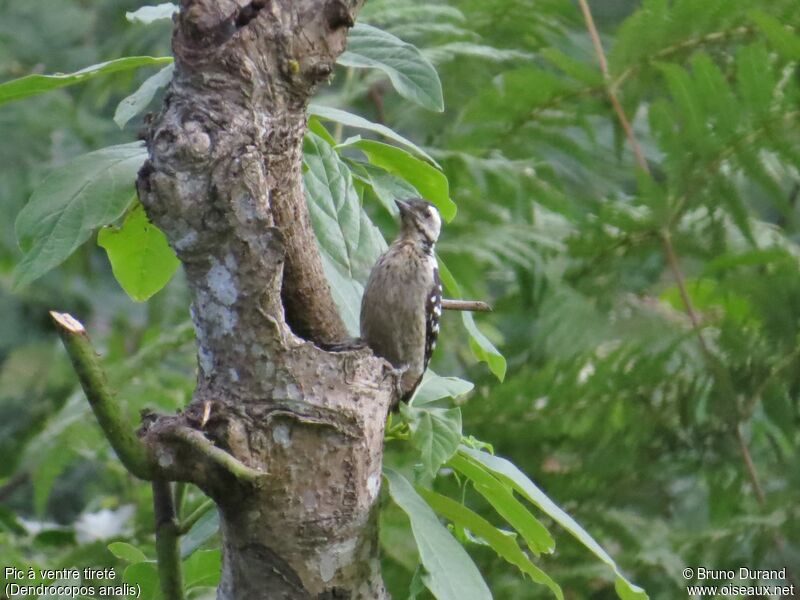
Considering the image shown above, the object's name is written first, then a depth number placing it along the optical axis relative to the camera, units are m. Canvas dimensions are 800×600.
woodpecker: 7.22
